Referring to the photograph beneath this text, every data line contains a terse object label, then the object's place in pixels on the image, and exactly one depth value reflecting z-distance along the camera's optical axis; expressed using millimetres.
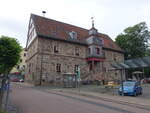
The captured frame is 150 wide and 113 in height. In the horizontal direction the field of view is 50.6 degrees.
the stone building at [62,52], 28344
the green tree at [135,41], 47531
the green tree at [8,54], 7344
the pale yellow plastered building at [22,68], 58531
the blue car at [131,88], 15820
